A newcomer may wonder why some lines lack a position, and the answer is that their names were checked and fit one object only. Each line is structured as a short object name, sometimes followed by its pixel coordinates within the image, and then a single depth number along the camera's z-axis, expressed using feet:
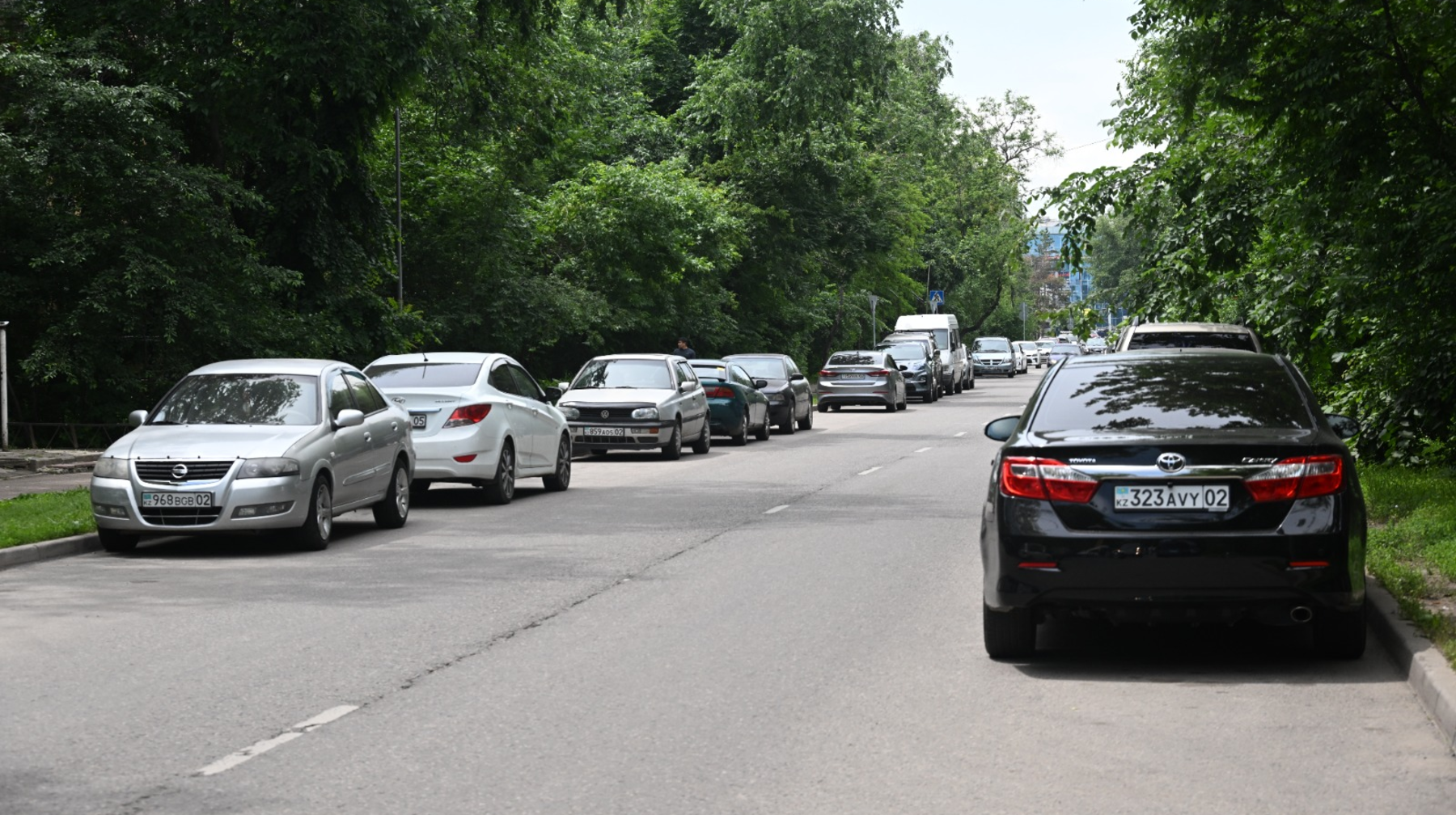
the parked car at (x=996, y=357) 267.18
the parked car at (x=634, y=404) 81.66
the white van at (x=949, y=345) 192.24
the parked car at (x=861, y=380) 143.95
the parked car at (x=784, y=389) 110.22
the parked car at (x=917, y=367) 166.50
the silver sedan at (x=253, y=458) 43.83
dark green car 96.22
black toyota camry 25.94
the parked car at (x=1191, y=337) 63.16
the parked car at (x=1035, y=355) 347.52
